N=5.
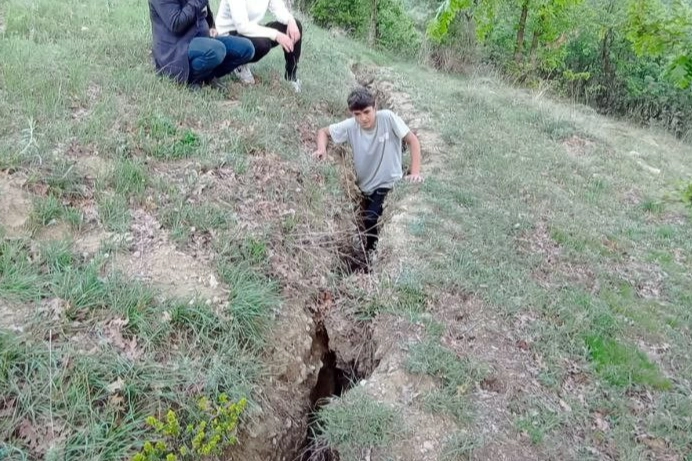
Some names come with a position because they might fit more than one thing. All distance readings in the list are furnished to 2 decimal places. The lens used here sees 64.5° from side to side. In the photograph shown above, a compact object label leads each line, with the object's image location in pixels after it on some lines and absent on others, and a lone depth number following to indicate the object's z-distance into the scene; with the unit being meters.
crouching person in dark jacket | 4.52
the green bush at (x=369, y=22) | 13.46
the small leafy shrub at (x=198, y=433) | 2.20
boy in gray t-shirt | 5.07
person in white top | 5.23
